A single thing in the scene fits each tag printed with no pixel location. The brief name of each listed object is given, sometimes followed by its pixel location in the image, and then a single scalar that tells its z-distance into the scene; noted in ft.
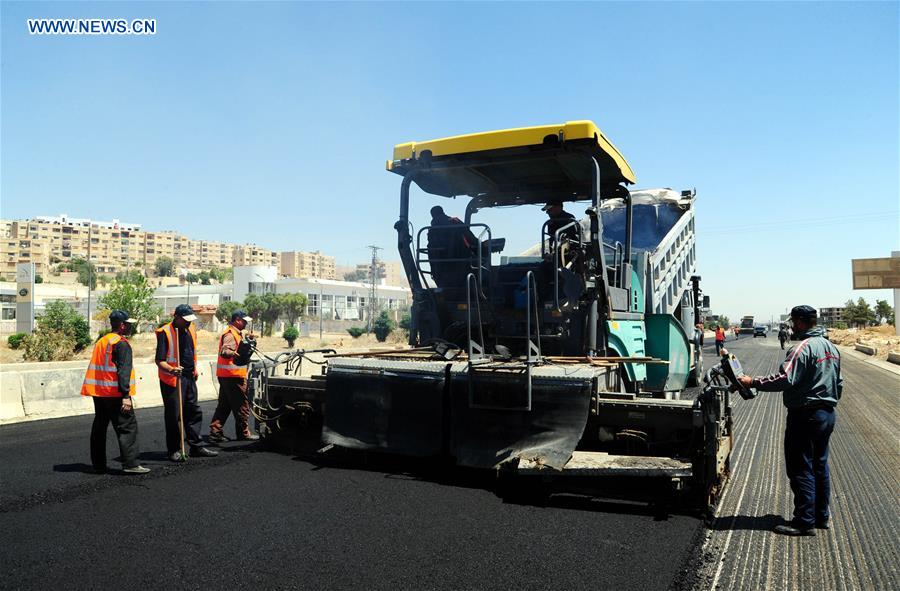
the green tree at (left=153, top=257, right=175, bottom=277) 419.41
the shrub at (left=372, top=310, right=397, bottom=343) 132.67
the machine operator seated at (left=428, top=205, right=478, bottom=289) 17.83
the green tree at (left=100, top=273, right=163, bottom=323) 118.62
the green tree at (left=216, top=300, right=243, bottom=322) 189.94
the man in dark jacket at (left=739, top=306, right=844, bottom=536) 12.57
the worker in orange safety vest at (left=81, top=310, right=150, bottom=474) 16.90
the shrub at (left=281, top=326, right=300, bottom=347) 120.06
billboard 123.65
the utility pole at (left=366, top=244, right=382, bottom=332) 180.04
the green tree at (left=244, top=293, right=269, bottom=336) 173.27
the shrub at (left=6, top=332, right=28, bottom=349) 82.09
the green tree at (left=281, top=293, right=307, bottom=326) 176.15
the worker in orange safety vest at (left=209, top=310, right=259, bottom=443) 20.70
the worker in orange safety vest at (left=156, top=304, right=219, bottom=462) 18.75
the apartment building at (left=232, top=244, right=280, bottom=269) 592.19
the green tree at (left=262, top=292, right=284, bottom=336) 174.19
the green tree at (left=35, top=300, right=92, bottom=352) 74.43
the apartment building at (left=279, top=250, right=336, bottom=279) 561.84
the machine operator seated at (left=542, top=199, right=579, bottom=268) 16.55
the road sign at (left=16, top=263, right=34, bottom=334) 96.22
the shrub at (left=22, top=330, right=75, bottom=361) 66.54
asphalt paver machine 14.11
